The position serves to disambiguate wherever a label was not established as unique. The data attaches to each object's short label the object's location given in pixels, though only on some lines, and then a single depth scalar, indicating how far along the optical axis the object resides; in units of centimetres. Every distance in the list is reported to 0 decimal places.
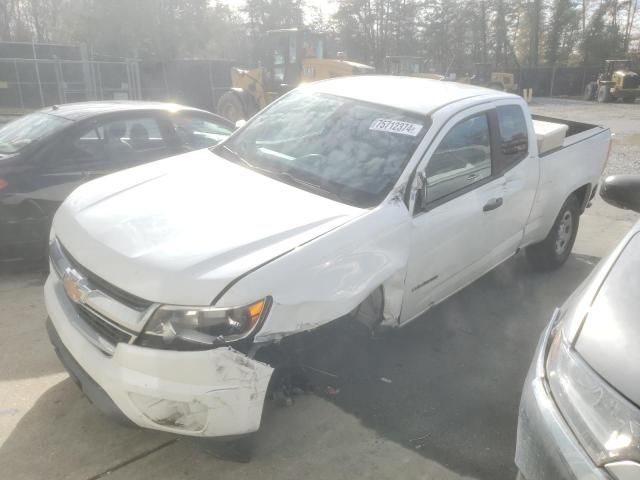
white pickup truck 222
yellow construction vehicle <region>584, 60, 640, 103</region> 2909
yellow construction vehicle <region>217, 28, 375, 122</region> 1409
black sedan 430
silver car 152
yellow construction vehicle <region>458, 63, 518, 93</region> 2612
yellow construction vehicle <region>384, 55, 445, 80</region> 2252
